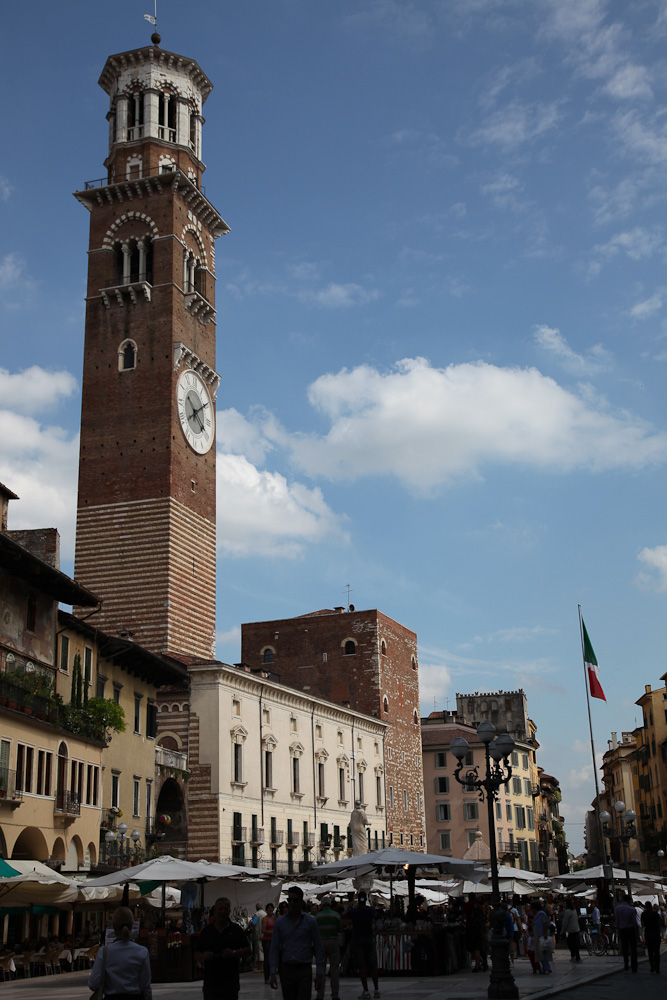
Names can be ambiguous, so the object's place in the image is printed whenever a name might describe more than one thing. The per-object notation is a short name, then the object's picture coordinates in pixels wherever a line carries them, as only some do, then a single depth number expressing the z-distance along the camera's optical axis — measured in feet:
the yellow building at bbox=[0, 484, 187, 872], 82.92
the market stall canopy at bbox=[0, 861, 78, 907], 67.61
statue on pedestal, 120.88
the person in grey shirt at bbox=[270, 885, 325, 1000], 36.73
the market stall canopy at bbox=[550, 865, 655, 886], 104.80
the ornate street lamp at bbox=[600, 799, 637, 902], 104.88
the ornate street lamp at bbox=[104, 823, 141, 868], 104.99
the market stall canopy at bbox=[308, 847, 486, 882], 73.10
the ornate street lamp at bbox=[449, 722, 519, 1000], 49.73
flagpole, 121.02
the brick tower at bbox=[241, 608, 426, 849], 203.92
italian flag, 119.14
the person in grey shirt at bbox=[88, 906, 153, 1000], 27.55
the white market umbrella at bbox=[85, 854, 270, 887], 65.36
